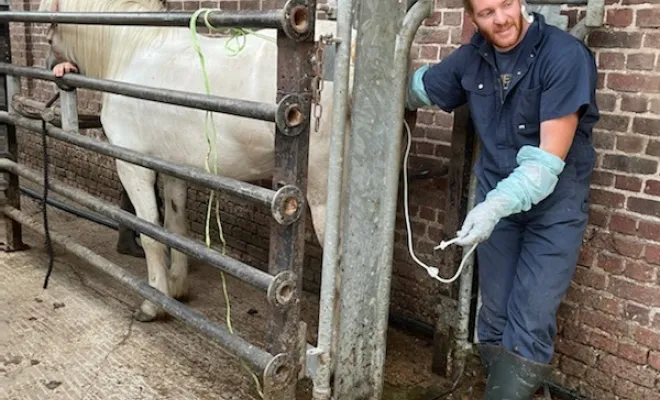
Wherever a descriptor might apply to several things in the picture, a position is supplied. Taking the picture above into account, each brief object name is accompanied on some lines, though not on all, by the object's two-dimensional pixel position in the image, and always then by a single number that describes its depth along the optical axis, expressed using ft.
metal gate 6.68
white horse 9.03
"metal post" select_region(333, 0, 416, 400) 7.08
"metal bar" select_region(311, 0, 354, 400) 6.88
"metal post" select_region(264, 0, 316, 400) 6.61
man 6.29
